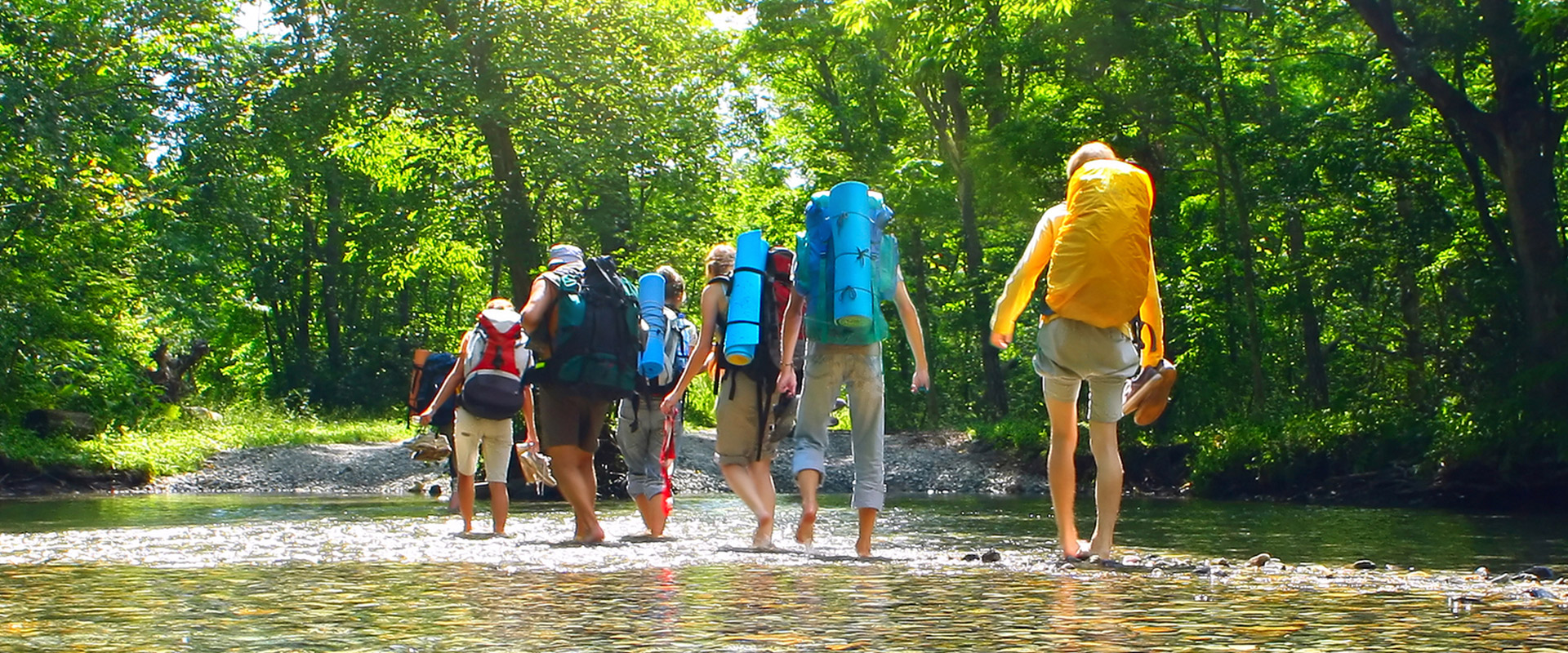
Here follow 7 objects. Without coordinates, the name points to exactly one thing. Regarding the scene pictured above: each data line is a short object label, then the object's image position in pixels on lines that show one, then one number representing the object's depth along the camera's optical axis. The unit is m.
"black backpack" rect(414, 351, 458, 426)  14.55
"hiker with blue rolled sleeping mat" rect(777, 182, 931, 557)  8.28
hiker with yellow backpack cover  7.74
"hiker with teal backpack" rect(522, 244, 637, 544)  9.77
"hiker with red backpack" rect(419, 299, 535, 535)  11.05
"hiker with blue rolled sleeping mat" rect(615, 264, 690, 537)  10.18
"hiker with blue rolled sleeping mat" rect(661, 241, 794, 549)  9.05
